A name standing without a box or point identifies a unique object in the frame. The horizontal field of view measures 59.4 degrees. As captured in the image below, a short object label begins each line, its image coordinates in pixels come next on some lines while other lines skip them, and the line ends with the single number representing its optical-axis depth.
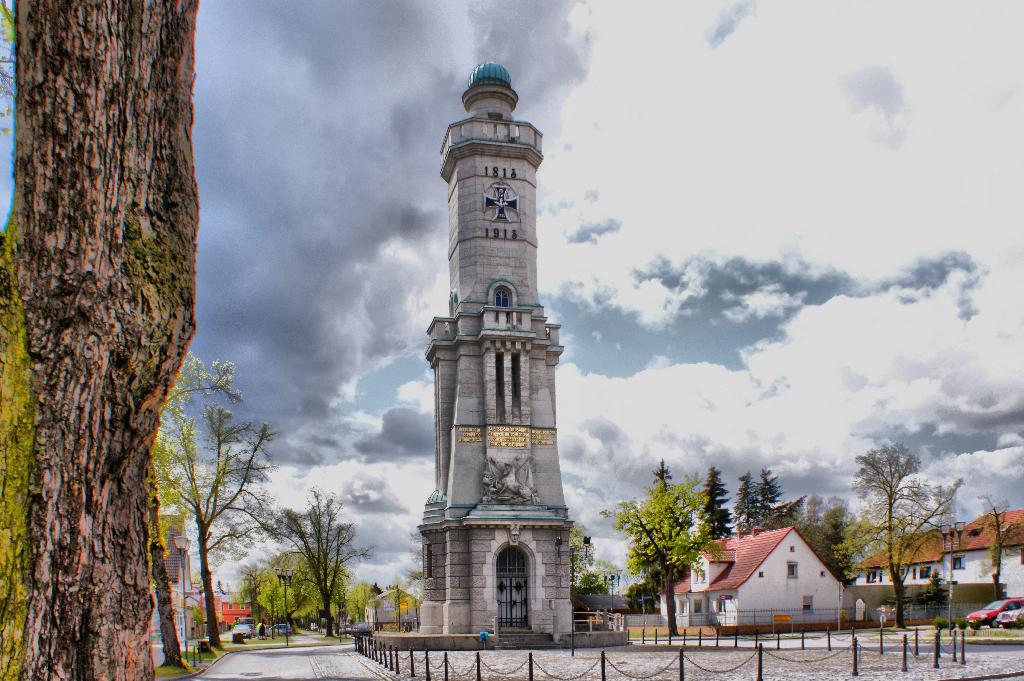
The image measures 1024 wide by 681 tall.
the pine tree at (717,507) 84.00
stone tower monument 42.62
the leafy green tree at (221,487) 40.53
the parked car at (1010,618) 43.16
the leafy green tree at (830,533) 69.81
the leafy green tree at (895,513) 52.72
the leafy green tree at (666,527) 51.38
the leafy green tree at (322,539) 65.97
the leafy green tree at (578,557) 89.44
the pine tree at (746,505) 99.31
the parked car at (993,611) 44.91
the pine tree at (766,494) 100.50
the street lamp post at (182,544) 29.53
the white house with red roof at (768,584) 55.66
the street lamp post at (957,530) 33.22
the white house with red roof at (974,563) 57.47
